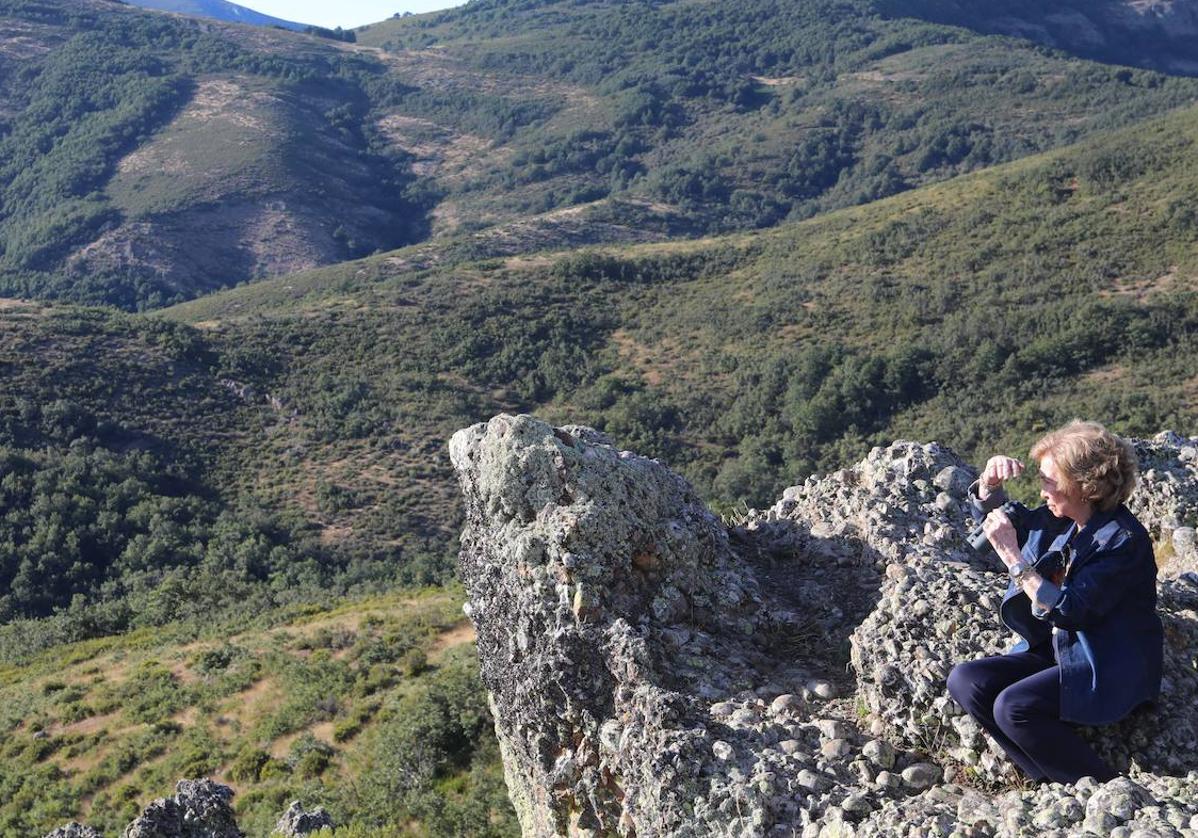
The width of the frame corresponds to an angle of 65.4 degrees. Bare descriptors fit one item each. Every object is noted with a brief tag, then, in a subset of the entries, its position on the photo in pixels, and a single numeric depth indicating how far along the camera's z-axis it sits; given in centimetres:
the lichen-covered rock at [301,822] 953
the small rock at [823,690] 531
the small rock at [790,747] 461
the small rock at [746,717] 491
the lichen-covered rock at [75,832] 866
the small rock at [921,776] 442
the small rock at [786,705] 509
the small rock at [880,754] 457
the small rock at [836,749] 462
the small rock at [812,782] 436
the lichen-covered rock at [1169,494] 742
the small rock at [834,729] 477
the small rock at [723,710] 503
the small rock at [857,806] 415
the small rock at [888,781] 438
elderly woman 410
